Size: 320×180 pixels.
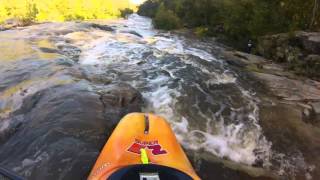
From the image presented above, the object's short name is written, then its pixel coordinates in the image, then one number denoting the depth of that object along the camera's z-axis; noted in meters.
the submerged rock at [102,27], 13.24
